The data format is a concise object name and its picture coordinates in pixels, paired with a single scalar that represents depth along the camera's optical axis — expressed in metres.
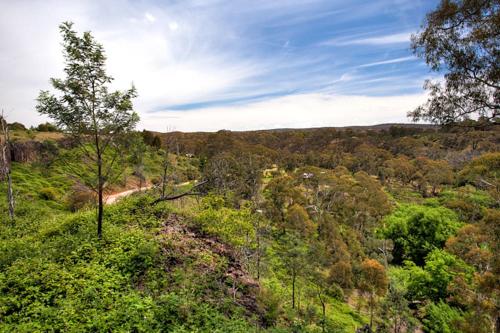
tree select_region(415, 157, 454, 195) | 54.03
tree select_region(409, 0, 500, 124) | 7.07
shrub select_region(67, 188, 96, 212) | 23.91
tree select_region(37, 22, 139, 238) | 8.66
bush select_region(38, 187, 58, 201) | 25.42
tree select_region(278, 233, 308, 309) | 17.45
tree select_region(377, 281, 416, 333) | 19.52
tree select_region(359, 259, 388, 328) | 20.14
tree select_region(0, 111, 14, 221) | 15.50
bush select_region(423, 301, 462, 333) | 18.52
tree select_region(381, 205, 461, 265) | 30.86
